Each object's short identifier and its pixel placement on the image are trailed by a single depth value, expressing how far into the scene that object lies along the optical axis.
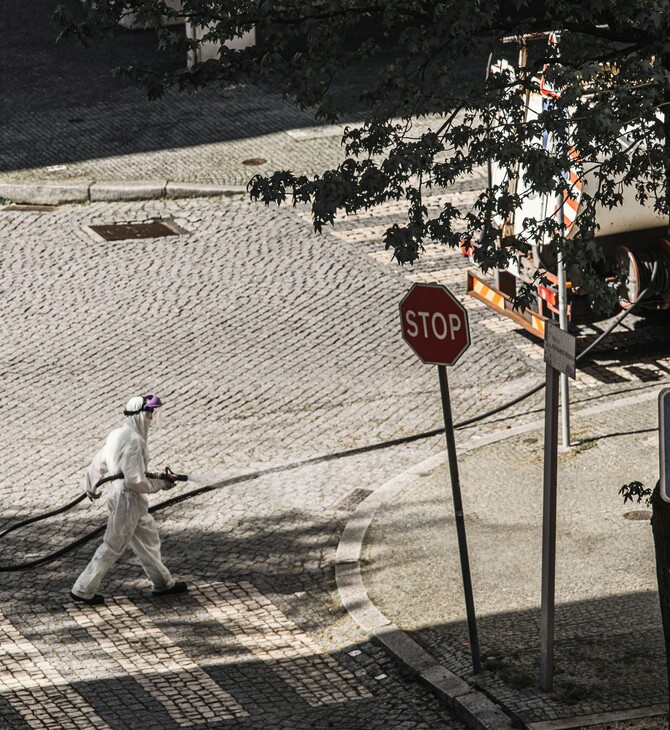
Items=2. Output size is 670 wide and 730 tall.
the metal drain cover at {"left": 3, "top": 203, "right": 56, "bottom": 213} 37.47
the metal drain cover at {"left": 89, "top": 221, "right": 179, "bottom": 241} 35.25
